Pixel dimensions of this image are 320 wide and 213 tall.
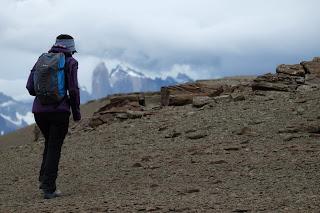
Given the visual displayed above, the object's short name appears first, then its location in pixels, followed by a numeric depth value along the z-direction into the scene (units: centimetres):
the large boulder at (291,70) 1733
